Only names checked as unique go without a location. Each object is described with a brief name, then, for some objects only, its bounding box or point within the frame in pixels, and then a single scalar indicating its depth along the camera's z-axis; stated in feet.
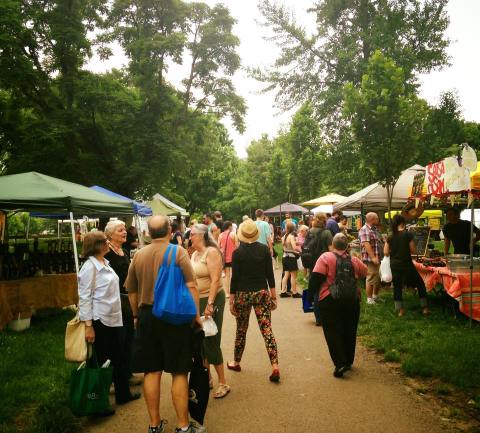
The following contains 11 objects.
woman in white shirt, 13.19
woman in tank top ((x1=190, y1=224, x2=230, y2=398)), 14.64
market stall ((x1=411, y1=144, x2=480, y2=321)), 21.72
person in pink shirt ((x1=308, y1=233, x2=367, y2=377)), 16.69
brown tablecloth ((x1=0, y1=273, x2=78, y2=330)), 23.76
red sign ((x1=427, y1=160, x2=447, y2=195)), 25.93
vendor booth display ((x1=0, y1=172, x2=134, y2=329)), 23.56
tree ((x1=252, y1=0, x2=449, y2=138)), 72.02
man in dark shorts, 11.03
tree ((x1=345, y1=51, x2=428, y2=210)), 38.40
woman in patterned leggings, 16.17
